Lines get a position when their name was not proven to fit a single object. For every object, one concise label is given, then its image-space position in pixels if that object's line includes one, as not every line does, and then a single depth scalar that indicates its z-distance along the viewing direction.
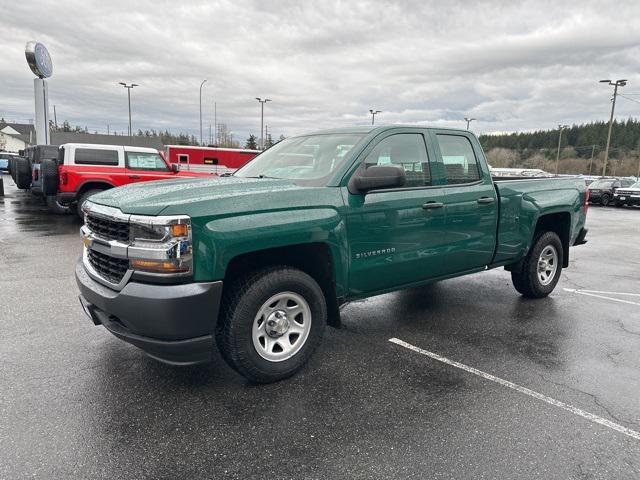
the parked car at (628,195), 25.41
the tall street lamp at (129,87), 45.49
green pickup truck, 2.86
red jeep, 11.23
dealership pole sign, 21.33
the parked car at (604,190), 27.16
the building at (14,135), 108.45
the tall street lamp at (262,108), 46.47
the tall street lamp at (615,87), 40.56
